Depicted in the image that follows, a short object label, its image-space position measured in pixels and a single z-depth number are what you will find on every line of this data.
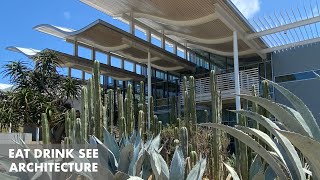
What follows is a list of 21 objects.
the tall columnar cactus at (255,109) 6.23
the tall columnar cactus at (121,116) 7.75
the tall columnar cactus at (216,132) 6.45
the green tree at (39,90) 12.51
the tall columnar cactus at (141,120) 8.33
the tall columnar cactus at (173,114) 12.17
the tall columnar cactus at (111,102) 9.75
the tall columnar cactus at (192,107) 7.73
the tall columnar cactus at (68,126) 7.85
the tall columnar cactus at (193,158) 6.01
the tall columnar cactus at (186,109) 8.08
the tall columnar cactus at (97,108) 6.91
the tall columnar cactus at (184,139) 6.35
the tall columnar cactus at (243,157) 6.08
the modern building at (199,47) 11.69
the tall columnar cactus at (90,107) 7.09
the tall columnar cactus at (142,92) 10.63
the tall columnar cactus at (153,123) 9.71
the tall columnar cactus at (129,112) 8.26
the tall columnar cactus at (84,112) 6.98
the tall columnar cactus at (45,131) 6.38
